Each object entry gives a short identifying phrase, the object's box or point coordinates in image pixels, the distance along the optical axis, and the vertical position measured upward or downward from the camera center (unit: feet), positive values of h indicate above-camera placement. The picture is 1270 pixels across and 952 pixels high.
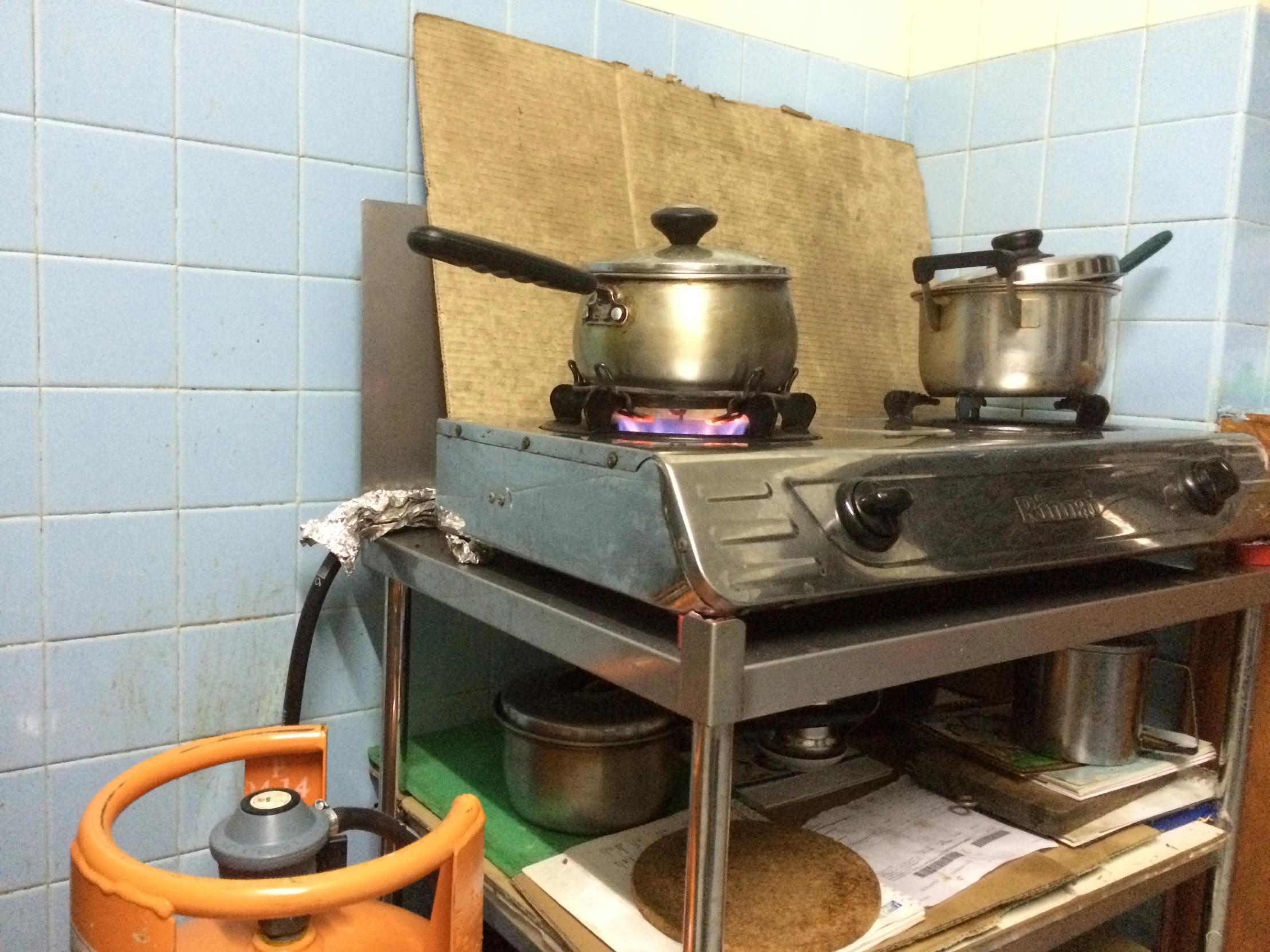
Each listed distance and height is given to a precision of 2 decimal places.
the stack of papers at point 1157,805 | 3.34 -1.48
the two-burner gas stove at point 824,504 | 2.17 -0.31
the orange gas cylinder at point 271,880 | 2.10 -1.20
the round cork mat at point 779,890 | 2.66 -1.49
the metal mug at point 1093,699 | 3.63 -1.12
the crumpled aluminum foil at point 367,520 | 3.35 -0.56
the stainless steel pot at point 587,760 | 3.20 -1.29
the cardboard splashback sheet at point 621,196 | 3.73 +0.79
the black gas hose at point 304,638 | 3.46 -0.99
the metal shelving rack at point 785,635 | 2.20 -0.66
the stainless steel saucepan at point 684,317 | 2.81 +0.17
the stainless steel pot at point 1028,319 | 3.57 +0.27
